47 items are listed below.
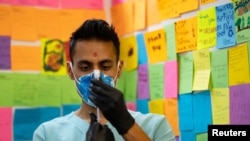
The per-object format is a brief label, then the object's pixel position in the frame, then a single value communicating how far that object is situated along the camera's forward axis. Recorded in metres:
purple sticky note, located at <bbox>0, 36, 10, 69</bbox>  3.41
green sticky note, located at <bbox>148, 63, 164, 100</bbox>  3.20
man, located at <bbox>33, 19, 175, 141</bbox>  2.19
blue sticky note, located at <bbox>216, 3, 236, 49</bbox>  2.64
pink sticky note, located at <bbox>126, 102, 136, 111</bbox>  3.52
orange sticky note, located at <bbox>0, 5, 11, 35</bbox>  3.46
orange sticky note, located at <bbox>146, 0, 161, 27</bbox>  3.30
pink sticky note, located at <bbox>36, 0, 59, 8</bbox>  3.60
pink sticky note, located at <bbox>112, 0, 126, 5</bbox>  3.76
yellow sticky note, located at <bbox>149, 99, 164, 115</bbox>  3.19
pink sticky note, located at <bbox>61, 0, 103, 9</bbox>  3.70
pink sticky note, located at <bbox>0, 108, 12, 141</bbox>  3.34
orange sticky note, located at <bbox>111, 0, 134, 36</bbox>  3.61
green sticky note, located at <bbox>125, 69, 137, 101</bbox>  3.52
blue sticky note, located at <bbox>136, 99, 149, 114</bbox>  3.36
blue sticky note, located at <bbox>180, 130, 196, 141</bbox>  2.88
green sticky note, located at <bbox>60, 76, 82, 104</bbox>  3.58
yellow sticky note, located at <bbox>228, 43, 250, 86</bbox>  2.54
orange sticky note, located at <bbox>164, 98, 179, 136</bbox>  3.04
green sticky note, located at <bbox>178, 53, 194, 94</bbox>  2.92
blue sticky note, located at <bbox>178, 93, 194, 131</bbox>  2.91
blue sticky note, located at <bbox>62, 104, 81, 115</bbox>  3.57
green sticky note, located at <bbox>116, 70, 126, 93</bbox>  3.69
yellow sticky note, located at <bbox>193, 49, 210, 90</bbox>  2.79
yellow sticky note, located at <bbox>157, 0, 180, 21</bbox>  3.09
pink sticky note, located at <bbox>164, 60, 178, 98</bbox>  3.05
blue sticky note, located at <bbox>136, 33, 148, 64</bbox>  3.39
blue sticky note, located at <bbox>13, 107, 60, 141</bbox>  3.40
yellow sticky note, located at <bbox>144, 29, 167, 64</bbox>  3.19
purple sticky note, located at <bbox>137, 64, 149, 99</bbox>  3.37
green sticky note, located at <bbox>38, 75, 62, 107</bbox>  3.51
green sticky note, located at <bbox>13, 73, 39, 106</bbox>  3.43
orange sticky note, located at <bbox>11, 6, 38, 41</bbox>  3.50
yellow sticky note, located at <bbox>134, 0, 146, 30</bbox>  3.43
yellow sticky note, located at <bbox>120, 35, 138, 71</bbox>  3.51
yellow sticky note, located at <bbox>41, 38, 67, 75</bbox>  3.55
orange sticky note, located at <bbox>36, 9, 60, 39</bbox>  3.58
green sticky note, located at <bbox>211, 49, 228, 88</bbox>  2.67
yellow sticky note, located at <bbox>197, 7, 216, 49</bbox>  2.77
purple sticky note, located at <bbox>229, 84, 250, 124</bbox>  2.52
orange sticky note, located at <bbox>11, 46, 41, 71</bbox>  3.46
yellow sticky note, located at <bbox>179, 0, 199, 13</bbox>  2.92
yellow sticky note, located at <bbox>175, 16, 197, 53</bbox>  2.93
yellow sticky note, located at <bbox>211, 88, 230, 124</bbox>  2.66
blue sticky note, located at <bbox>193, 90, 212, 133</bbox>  2.78
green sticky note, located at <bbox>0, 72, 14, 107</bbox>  3.38
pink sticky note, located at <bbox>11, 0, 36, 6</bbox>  3.51
